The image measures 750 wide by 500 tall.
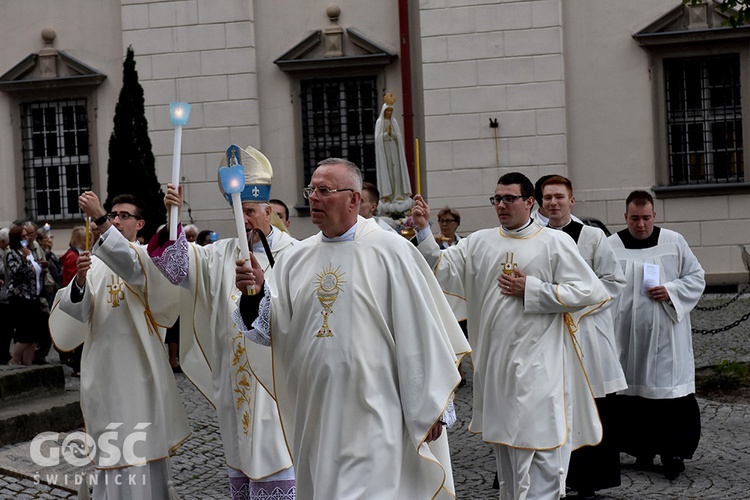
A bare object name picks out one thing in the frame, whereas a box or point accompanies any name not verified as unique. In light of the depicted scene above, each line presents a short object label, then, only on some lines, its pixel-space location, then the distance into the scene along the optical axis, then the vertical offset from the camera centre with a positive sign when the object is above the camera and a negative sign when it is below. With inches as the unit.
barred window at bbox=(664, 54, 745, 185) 681.0 +43.1
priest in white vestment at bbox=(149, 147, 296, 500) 228.5 -25.8
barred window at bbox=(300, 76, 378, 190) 726.5 +54.4
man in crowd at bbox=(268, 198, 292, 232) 298.5 +1.4
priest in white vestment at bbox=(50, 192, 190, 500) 242.5 -30.5
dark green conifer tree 625.3 +35.9
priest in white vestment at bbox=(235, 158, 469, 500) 191.6 -23.1
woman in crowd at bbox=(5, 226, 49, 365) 476.7 -28.2
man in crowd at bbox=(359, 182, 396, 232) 348.2 +2.9
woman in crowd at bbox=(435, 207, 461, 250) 482.3 -6.3
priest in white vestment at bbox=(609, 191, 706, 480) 319.0 -35.7
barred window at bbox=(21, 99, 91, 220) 772.6 +42.7
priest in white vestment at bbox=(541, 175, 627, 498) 288.7 -34.8
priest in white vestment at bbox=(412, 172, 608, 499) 255.4 -28.2
